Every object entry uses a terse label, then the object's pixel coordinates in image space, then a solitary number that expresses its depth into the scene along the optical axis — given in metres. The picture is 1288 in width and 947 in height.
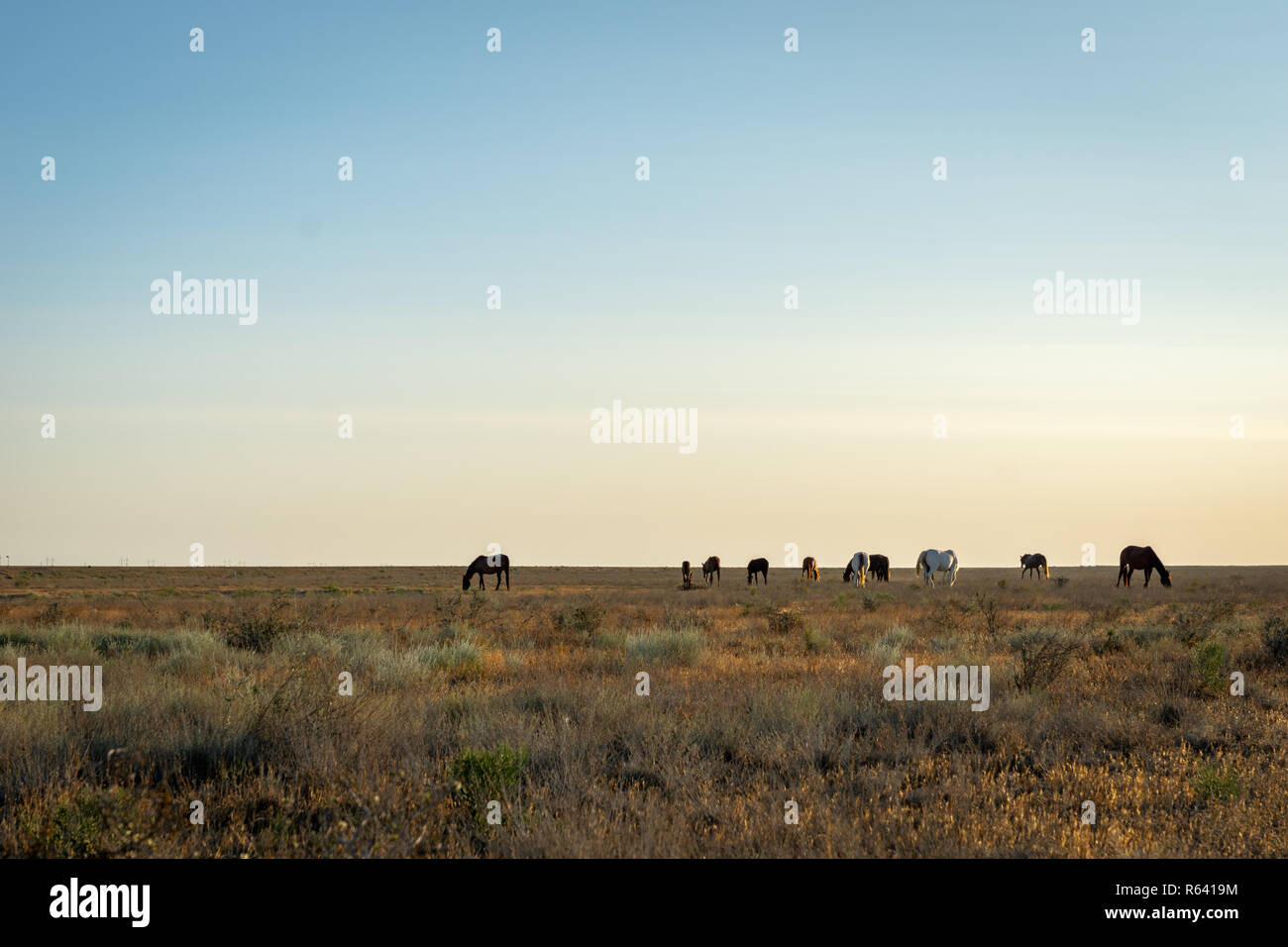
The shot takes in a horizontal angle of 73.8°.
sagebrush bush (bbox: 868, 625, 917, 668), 14.57
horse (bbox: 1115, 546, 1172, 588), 44.50
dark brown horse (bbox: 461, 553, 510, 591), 51.81
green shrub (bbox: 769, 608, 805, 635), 20.69
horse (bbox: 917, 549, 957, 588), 54.91
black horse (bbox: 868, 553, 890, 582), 64.25
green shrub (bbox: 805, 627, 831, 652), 16.91
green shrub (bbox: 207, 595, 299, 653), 16.28
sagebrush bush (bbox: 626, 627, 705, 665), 15.06
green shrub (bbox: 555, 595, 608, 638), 19.92
